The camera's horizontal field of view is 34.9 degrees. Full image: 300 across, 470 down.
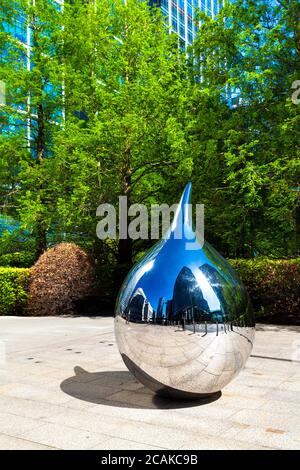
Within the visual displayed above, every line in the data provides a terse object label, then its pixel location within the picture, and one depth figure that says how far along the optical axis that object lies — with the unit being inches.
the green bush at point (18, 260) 852.3
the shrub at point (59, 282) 647.8
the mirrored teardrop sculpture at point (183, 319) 210.1
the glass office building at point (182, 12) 2803.6
